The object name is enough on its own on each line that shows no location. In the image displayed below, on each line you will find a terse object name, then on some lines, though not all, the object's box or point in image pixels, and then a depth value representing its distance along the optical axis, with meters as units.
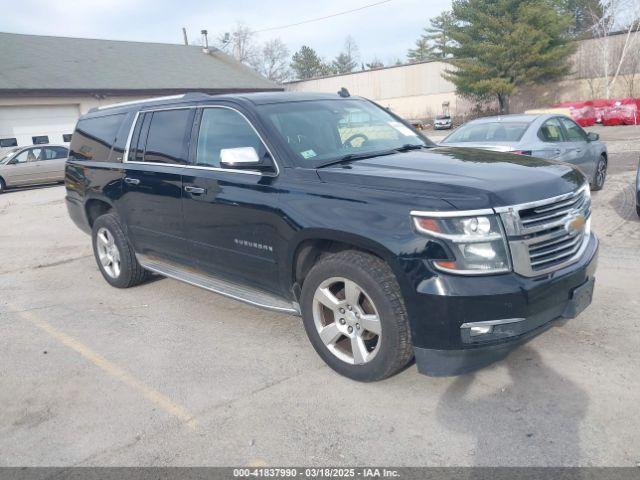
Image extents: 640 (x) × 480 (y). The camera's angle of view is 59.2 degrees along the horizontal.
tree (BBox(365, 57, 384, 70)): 93.44
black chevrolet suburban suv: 3.21
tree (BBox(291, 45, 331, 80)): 89.62
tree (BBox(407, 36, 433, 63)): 88.74
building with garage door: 26.52
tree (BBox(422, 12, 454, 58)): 77.26
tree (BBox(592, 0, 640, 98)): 41.69
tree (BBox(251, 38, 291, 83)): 77.88
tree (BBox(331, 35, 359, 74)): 94.54
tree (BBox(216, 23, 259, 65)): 70.88
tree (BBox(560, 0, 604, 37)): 61.00
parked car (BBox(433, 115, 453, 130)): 44.62
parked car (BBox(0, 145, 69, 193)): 18.72
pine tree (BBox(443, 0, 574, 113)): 41.22
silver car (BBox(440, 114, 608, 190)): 8.39
